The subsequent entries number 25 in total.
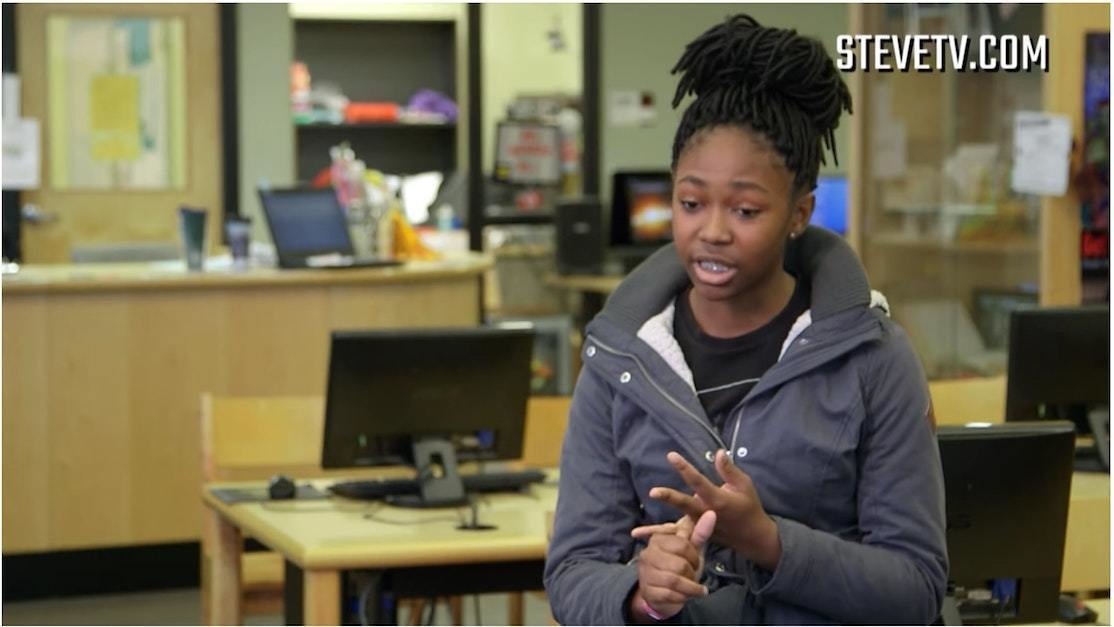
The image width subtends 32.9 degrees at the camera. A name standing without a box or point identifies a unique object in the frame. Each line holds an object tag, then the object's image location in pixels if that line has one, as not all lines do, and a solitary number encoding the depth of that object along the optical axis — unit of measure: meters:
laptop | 6.68
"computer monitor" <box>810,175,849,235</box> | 9.54
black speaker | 9.28
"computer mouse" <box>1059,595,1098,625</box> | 2.99
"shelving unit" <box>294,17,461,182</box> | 10.57
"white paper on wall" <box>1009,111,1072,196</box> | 5.12
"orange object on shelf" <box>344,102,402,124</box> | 10.23
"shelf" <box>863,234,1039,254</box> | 5.68
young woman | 1.92
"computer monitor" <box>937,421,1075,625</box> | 2.65
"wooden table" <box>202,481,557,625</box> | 3.48
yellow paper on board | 9.02
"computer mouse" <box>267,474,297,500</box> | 4.05
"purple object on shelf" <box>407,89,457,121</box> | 10.33
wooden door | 8.90
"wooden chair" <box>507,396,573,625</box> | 4.48
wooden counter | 6.32
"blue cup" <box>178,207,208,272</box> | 6.69
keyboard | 4.10
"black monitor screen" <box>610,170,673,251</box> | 9.43
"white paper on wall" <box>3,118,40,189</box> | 8.80
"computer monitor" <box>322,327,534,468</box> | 3.94
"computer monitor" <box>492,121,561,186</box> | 9.50
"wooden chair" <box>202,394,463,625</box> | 4.37
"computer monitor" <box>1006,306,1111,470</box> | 3.82
